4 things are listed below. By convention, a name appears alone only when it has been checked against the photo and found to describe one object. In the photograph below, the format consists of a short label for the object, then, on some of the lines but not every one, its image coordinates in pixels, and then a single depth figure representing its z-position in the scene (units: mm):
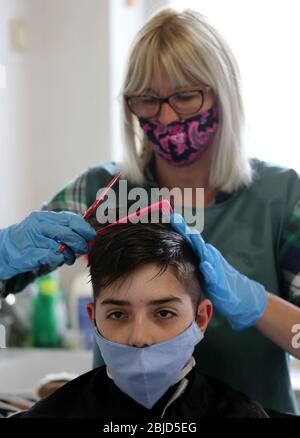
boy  1120
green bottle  2258
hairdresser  1353
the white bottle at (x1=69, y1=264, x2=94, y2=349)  2199
